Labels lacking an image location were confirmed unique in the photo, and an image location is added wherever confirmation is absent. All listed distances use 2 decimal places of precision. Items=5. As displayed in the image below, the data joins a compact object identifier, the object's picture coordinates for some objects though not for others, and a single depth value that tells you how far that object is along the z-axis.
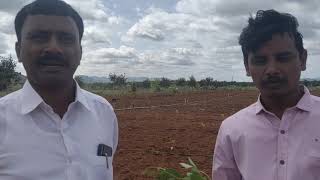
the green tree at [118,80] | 27.65
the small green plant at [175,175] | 1.21
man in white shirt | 0.94
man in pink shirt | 1.05
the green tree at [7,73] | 16.77
